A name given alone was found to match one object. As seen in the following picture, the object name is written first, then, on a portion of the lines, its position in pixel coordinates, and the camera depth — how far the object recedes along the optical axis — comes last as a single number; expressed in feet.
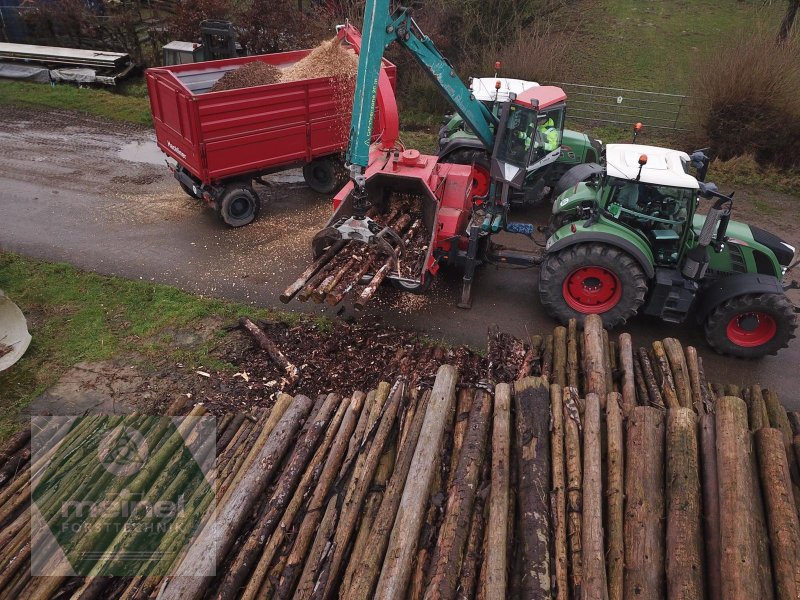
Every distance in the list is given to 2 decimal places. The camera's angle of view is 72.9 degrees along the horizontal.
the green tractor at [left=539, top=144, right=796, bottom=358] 22.93
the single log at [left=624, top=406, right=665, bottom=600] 10.52
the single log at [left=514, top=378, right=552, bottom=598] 10.52
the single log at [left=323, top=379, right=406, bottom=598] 11.75
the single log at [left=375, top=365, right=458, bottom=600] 10.70
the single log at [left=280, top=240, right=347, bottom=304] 21.39
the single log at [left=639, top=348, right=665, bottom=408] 16.78
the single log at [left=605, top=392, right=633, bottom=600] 10.68
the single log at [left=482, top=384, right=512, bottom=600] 10.46
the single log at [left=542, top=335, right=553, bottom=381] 18.07
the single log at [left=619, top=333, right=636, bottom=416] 16.16
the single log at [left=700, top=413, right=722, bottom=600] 10.43
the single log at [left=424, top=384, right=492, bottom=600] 10.57
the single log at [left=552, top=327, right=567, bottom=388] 17.62
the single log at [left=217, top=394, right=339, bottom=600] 11.67
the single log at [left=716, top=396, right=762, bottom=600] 9.78
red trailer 29.81
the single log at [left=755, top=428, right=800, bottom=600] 9.98
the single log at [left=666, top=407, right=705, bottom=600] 10.24
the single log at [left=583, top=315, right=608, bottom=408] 16.16
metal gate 48.85
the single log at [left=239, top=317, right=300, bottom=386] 22.08
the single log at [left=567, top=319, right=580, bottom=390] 17.35
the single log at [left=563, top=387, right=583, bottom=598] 10.70
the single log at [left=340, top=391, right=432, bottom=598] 10.89
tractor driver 31.22
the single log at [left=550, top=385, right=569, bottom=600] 10.61
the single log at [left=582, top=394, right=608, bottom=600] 10.18
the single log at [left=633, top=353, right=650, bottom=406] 17.06
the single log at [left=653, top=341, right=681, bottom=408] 16.70
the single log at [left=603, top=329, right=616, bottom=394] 16.53
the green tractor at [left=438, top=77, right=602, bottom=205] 33.94
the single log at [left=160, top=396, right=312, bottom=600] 11.29
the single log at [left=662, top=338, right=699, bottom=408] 17.13
